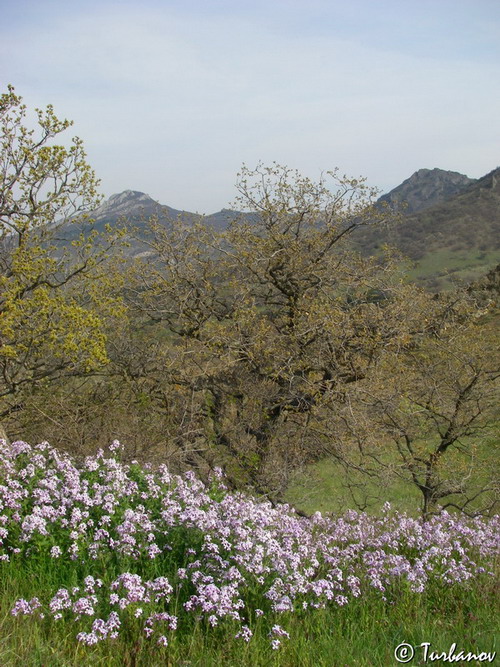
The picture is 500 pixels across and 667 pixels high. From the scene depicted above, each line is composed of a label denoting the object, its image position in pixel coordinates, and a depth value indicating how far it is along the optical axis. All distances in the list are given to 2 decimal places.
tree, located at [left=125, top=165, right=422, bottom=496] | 11.84
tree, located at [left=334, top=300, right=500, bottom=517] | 11.85
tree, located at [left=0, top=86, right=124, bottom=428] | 9.30
